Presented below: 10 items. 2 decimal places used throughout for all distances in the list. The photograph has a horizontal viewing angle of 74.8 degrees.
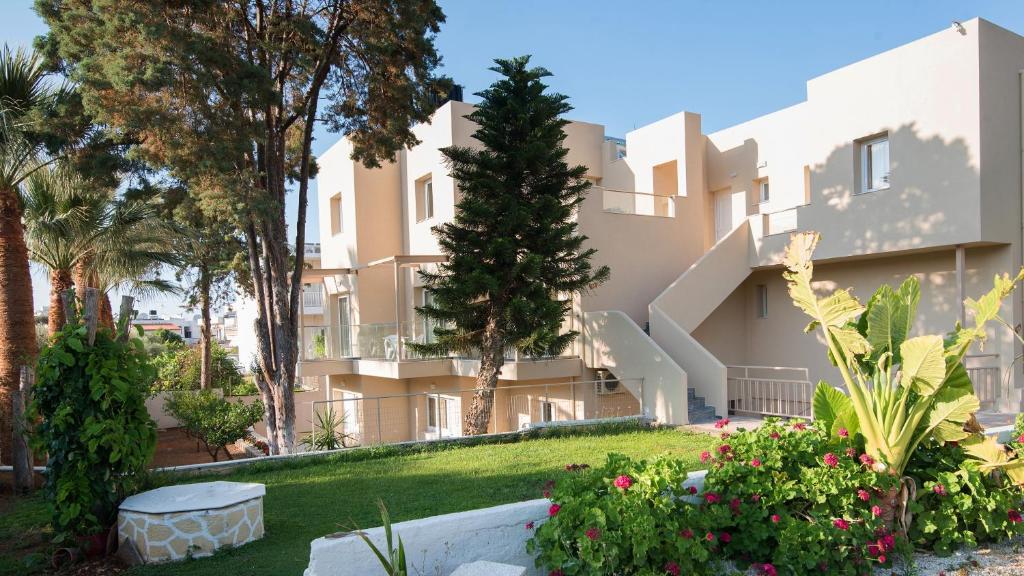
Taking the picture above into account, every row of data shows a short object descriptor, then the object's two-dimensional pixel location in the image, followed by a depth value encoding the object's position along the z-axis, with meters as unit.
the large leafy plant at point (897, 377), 6.24
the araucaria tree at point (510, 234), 13.72
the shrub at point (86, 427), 6.63
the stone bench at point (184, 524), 6.46
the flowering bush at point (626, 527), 4.66
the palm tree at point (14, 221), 11.05
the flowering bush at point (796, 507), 5.27
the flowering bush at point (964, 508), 6.00
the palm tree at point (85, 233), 13.79
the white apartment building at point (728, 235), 13.51
